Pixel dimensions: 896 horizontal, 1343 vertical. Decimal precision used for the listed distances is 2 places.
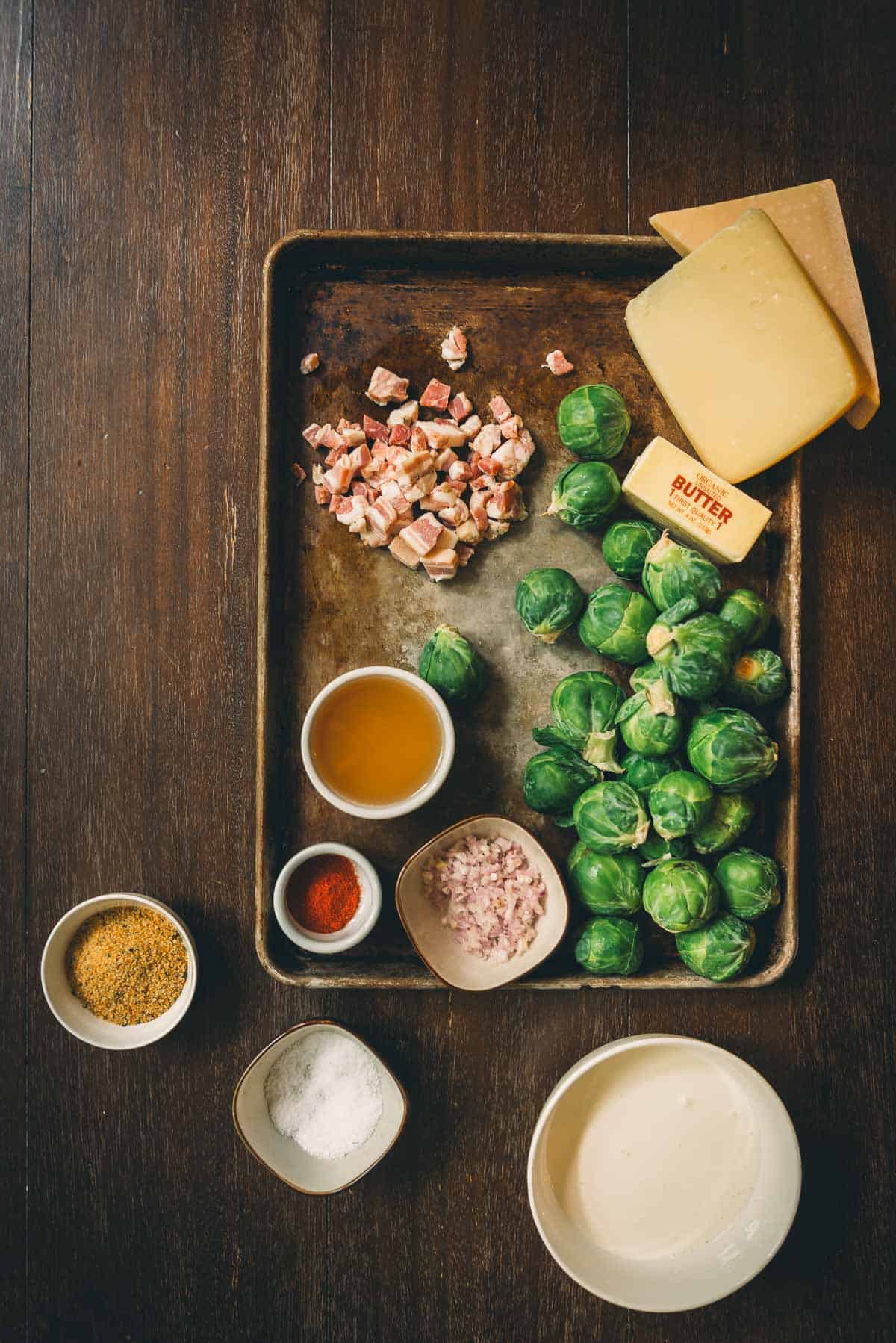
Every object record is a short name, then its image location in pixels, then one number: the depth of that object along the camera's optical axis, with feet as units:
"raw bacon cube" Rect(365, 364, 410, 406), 3.46
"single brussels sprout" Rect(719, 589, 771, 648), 3.36
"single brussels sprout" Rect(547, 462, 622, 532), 3.37
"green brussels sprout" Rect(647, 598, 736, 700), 3.30
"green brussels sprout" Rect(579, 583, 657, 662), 3.37
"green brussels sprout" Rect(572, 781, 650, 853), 3.33
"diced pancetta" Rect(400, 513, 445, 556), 3.42
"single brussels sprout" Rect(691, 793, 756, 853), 3.37
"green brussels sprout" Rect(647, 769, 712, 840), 3.31
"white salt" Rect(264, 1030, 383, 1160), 3.45
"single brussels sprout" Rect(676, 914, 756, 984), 3.35
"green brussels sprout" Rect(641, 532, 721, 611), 3.33
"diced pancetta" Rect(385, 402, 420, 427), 3.47
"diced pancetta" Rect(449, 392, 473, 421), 3.46
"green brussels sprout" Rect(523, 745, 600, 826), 3.38
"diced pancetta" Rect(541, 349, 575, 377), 3.47
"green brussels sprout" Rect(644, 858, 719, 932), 3.33
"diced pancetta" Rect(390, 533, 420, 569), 3.45
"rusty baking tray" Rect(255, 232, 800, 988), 3.48
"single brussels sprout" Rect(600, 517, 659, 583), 3.39
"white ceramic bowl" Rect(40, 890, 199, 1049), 3.44
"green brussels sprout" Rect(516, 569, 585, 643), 3.38
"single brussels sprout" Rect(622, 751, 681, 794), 3.38
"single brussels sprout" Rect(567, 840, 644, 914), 3.37
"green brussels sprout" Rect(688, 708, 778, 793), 3.30
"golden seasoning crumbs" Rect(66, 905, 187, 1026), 3.46
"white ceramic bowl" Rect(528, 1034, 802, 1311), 3.33
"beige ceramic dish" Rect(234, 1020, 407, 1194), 3.39
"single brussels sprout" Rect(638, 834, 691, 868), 3.37
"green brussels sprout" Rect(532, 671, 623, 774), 3.37
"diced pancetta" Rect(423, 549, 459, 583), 3.42
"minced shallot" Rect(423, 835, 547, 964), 3.39
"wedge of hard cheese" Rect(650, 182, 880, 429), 3.43
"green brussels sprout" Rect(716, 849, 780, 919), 3.36
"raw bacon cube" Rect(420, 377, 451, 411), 3.47
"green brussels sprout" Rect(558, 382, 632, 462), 3.38
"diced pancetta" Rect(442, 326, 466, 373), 3.47
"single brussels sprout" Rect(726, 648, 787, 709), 3.38
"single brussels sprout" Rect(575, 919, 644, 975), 3.36
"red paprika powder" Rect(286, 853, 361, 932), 3.39
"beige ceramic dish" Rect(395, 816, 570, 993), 3.36
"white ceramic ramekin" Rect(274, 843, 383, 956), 3.35
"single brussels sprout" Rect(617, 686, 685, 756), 3.33
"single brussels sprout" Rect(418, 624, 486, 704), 3.38
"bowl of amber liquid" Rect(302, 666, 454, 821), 3.38
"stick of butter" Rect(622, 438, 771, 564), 3.38
